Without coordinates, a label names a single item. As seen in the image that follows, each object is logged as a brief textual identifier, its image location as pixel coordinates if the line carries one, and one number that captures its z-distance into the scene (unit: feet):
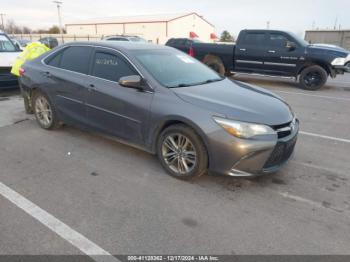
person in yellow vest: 25.13
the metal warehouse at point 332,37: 95.25
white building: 159.53
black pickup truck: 32.50
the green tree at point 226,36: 205.05
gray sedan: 10.44
